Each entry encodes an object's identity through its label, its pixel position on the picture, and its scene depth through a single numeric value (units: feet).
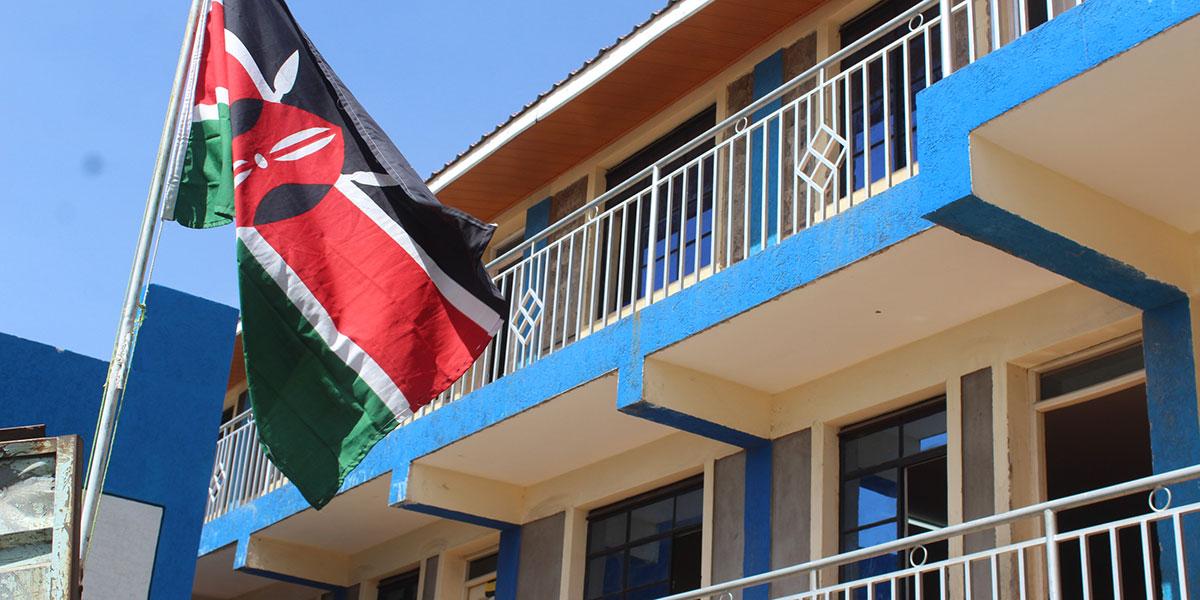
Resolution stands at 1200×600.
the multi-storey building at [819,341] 22.65
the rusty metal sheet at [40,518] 15.26
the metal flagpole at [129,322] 19.15
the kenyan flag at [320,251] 21.56
